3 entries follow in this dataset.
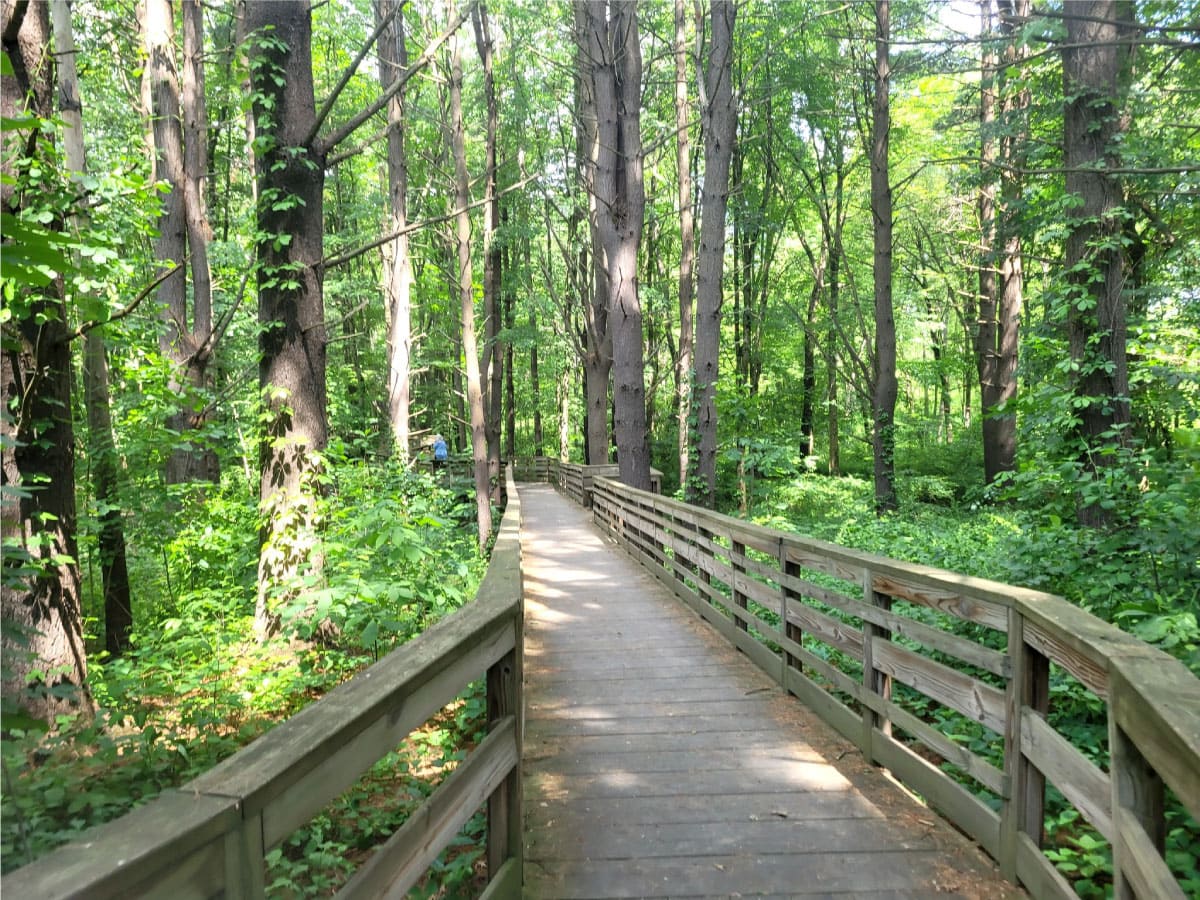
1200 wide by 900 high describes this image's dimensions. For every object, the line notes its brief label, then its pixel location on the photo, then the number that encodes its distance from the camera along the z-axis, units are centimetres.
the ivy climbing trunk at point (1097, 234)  826
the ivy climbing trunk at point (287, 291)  615
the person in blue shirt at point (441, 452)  2091
